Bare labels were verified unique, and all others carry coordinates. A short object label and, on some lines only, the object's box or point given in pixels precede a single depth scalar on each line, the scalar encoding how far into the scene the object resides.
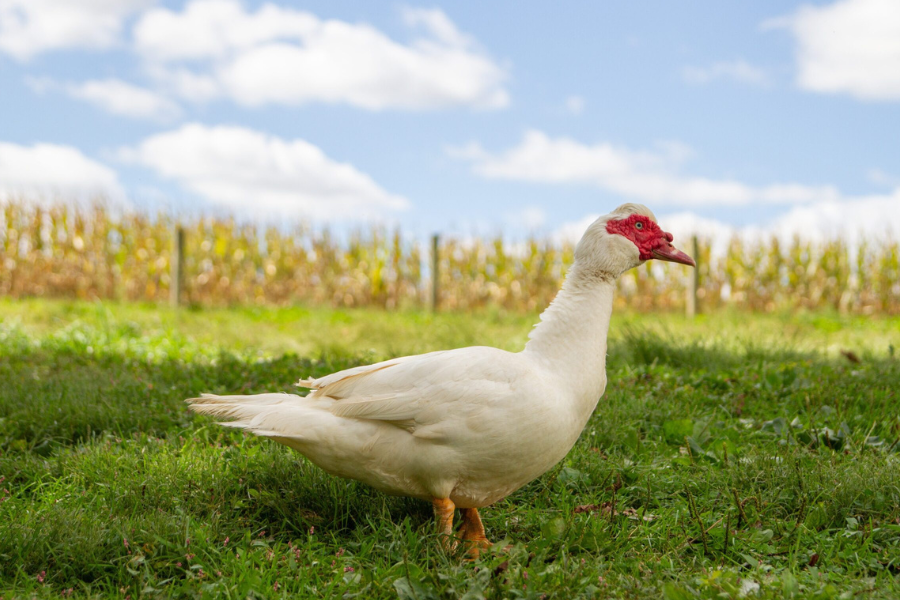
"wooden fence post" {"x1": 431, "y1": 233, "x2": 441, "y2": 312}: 14.54
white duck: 2.50
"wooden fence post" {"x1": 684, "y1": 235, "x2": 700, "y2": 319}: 14.34
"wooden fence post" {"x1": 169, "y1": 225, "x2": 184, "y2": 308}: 14.01
